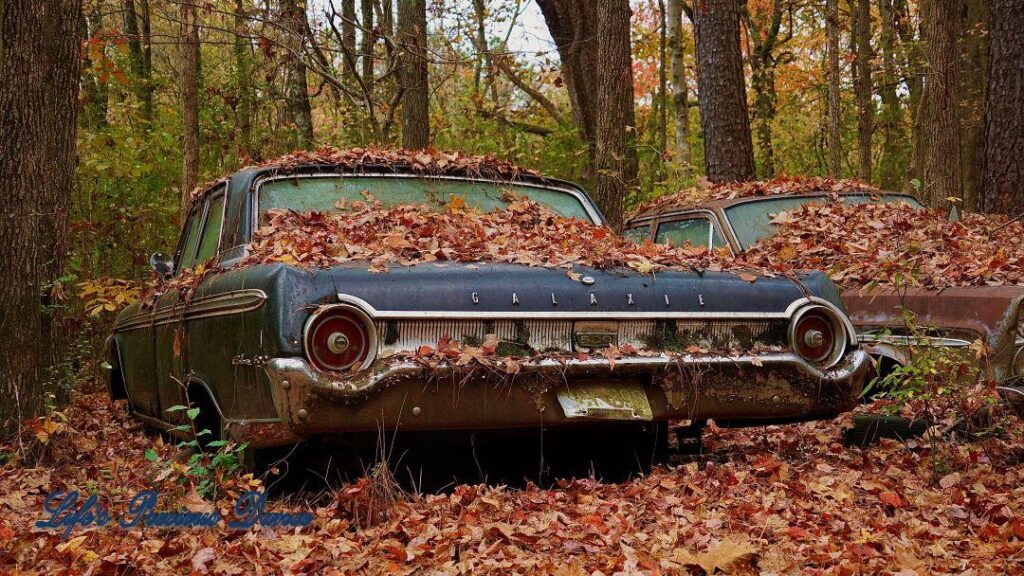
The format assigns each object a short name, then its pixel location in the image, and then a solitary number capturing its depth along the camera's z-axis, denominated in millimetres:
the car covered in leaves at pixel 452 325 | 3775
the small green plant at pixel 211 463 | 3951
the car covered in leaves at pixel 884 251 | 5008
